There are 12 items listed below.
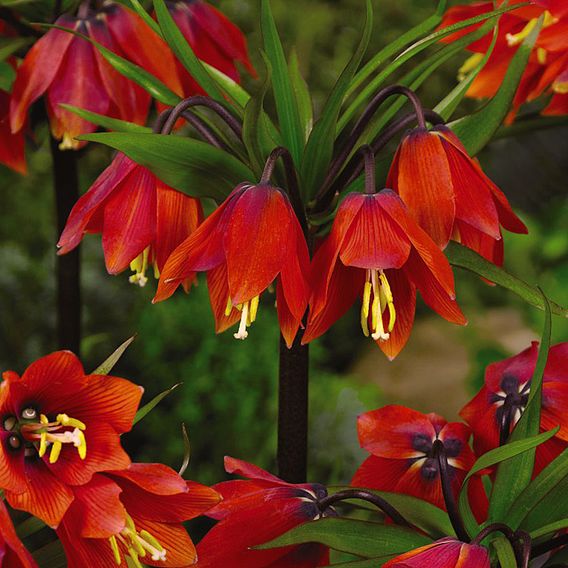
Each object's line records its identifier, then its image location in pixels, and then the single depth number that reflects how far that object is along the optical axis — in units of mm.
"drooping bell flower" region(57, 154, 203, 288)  978
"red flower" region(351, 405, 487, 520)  991
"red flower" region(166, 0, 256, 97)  1141
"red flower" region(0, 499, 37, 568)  896
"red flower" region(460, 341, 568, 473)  979
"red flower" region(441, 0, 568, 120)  1088
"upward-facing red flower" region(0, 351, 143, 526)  916
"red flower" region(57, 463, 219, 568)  922
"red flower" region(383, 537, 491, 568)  910
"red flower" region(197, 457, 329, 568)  960
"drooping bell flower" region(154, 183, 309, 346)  944
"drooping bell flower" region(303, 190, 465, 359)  944
